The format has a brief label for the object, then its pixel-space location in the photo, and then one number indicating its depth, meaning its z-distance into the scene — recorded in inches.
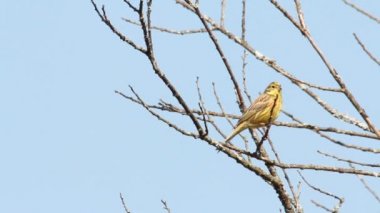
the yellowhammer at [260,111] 555.8
